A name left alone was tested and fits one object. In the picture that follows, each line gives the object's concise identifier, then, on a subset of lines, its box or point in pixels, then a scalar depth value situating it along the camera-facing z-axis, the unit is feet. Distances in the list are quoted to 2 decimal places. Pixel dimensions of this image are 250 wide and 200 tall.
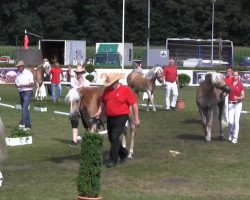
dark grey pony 69.36
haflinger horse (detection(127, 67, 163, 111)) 99.19
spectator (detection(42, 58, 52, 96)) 118.21
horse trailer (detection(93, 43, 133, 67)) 228.02
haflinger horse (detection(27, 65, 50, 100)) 115.75
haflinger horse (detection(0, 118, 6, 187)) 33.95
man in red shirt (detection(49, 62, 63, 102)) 118.00
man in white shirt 73.05
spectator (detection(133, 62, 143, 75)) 107.51
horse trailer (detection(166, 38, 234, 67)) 271.08
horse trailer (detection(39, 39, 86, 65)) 233.14
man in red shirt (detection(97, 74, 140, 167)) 52.16
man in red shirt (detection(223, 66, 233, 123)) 69.77
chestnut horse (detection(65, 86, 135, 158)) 53.11
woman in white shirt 56.69
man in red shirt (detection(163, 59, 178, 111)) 99.81
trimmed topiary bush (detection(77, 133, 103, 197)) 33.63
